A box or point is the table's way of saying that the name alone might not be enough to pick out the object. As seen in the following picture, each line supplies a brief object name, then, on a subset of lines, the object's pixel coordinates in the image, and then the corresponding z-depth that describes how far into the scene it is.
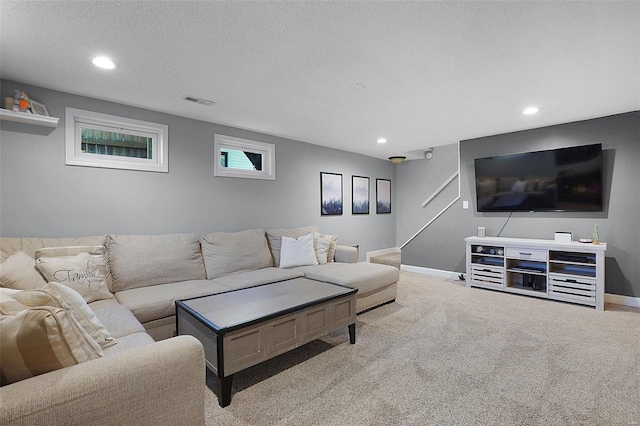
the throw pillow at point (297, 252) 3.84
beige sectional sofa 1.00
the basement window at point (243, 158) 3.96
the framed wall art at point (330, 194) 5.27
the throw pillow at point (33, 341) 0.98
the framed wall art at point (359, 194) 5.86
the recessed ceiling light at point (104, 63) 2.25
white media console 3.57
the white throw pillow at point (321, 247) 4.11
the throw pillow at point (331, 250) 4.27
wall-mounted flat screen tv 3.83
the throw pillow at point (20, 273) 1.98
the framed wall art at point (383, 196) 6.42
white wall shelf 2.47
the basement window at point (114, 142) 2.92
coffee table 1.87
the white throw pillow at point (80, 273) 2.21
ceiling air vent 3.05
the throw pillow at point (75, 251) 2.42
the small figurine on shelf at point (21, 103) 2.52
